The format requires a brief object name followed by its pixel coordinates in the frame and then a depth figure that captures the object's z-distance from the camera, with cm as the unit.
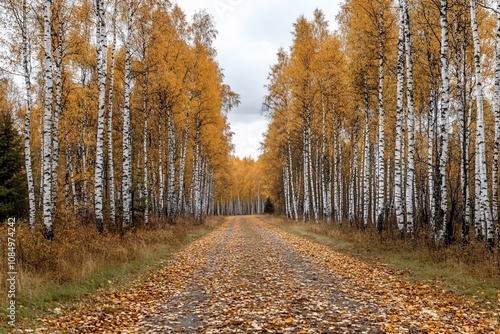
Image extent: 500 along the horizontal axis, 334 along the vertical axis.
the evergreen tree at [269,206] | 6360
